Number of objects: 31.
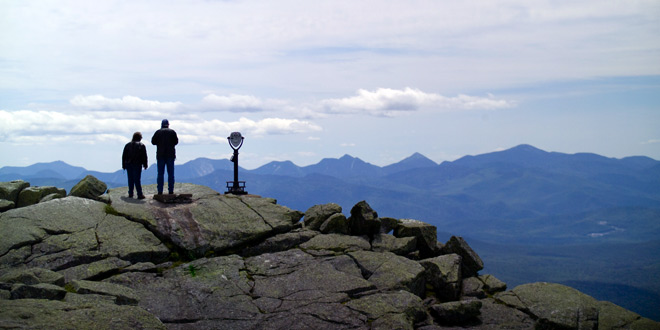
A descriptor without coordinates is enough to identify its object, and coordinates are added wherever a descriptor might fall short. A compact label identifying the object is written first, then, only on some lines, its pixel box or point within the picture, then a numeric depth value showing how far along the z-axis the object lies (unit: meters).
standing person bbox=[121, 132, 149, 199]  27.20
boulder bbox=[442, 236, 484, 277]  25.05
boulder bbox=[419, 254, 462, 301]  22.47
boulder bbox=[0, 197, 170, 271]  21.34
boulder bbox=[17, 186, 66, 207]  28.95
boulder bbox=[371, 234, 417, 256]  25.39
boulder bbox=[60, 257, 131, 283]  20.27
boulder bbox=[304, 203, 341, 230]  27.27
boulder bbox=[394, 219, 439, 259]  26.81
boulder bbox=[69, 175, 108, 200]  27.44
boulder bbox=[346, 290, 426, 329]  18.55
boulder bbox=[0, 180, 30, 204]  28.64
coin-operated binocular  32.09
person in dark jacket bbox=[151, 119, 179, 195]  27.81
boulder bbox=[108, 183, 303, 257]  24.19
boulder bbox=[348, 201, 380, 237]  26.56
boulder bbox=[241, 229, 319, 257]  24.70
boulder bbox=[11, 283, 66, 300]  16.14
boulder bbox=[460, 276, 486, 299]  22.89
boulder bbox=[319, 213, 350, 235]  26.52
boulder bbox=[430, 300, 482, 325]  19.38
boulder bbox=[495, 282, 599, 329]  18.50
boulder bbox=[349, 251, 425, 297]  21.25
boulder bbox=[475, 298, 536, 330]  19.44
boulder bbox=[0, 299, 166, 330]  13.05
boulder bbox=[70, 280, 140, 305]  16.98
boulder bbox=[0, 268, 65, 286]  17.80
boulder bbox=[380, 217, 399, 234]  27.69
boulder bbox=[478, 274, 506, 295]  23.56
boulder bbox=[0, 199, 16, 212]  26.36
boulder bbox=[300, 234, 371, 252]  24.67
